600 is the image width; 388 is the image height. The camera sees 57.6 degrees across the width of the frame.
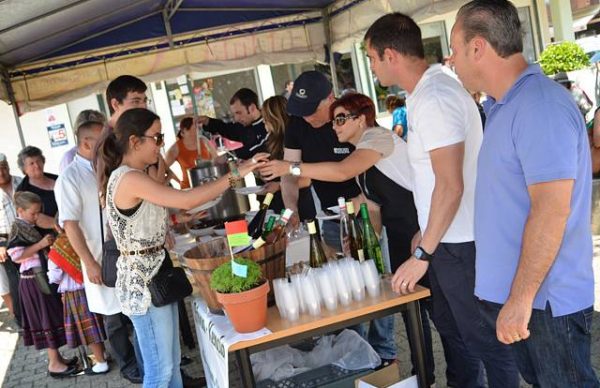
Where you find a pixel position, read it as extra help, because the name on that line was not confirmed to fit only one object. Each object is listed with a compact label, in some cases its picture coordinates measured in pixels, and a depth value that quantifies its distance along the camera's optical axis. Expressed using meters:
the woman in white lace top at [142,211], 2.30
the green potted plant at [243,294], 1.93
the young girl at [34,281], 4.21
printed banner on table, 2.01
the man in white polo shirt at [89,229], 3.42
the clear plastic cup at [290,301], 2.04
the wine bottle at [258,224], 2.53
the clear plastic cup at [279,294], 2.05
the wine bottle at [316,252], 2.54
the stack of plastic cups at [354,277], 2.12
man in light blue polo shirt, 1.39
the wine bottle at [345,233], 2.55
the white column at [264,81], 12.27
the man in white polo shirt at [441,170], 1.94
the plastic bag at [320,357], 2.57
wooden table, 2.01
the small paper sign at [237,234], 1.98
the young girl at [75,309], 3.92
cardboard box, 2.28
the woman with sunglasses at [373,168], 2.44
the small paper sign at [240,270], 1.93
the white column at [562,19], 13.73
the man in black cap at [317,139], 3.10
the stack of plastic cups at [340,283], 2.09
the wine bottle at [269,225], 2.43
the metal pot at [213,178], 4.30
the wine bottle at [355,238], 2.56
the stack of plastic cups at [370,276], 2.14
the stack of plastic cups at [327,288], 2.07
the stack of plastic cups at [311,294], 2.06
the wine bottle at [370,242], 2.52
